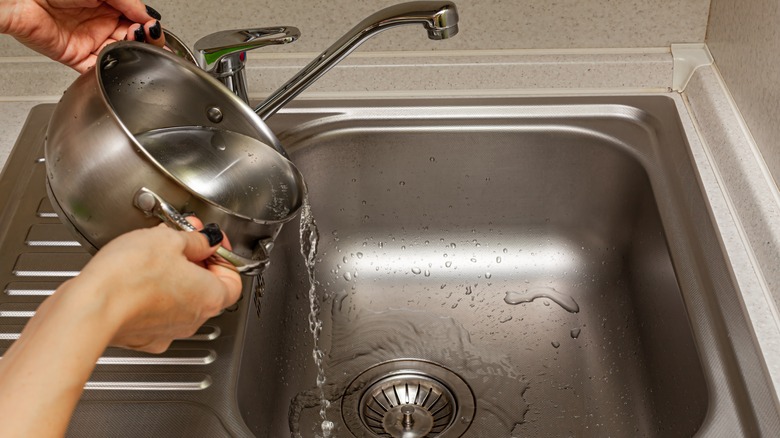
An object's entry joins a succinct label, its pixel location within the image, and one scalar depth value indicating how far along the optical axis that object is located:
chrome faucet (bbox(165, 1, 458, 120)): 0.85
